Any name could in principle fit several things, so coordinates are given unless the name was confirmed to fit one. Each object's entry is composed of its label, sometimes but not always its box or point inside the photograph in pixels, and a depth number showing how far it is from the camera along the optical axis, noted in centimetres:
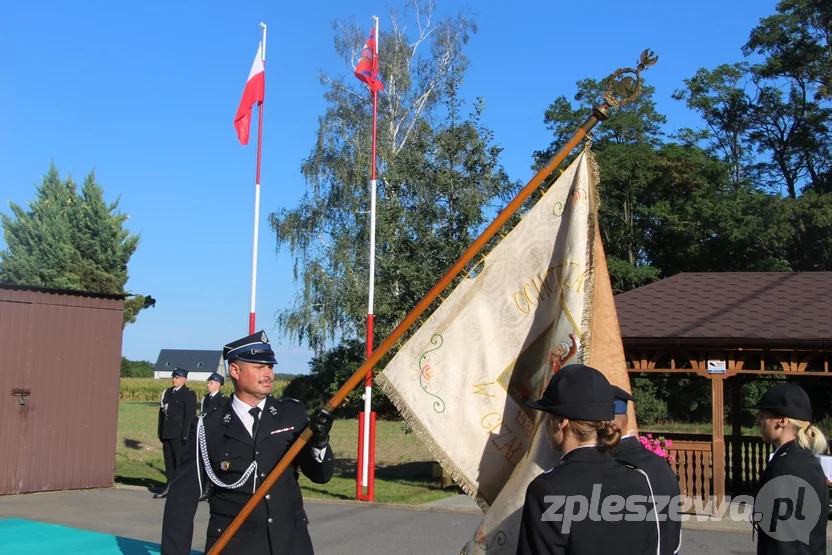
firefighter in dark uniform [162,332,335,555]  396
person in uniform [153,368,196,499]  1336
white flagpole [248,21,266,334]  1292
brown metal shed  1269
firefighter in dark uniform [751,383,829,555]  402
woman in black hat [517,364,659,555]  250
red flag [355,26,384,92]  1312
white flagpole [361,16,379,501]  1276
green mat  863
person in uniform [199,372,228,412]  1335
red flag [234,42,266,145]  1332
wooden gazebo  1247
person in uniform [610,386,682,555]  316
